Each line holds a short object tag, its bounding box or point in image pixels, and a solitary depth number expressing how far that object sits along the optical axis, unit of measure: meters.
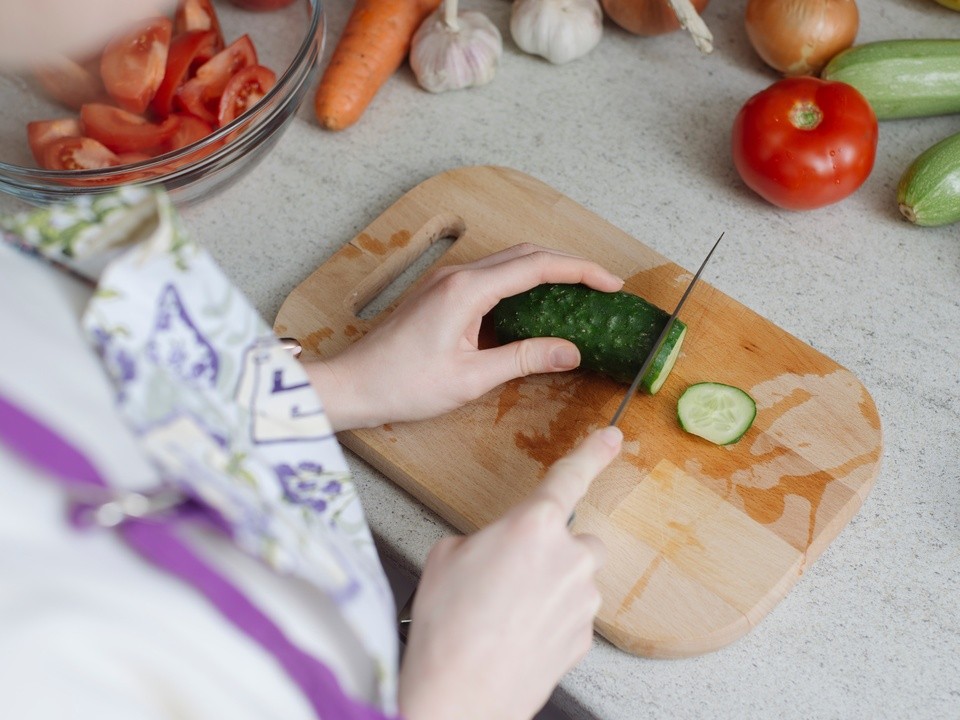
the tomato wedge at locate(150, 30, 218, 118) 0.69
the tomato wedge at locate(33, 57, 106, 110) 0.69
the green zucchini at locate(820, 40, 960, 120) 0.72
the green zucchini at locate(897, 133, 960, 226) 0.68
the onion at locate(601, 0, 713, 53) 0.76
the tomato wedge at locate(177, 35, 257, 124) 0.70
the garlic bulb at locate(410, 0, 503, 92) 0.75
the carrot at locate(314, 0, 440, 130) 0.74
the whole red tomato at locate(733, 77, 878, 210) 0.67
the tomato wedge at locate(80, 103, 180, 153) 0.68
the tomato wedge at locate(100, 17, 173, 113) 0.68
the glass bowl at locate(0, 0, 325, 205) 0.64
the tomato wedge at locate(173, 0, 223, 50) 0.72
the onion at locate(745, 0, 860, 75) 0.73
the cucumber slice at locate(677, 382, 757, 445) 0.60
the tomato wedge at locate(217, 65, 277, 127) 0.70
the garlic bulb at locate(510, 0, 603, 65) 0.76
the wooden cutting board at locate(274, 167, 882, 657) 0.56
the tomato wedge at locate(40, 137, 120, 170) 0.67
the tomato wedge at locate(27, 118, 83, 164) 0.69
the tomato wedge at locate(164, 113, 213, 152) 0.69
